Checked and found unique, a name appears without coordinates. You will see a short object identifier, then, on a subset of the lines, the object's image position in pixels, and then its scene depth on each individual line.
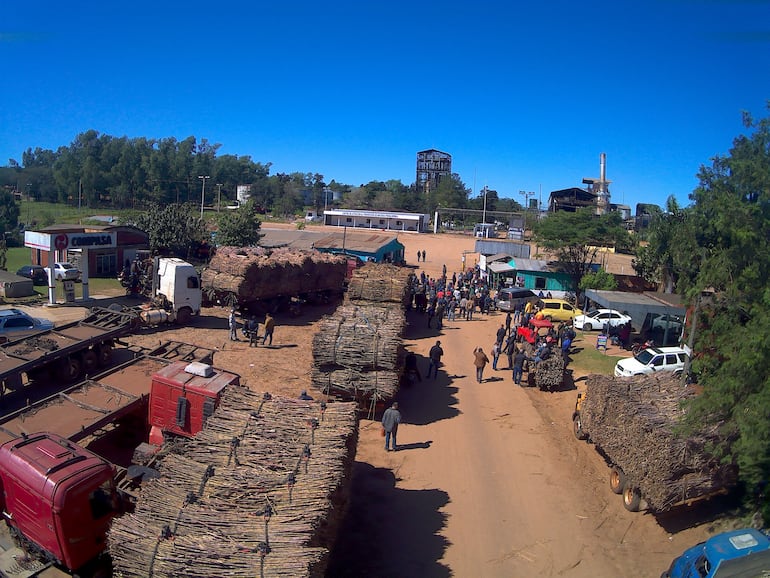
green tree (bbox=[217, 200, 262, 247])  42.53
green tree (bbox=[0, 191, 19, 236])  52.94
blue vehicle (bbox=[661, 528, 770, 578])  8.22
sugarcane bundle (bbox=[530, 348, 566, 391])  18.75
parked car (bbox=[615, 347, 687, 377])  18.87
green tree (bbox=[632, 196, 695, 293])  29.83
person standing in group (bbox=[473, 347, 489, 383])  19.23
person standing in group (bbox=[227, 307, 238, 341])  22.70
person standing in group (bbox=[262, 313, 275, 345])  22.00
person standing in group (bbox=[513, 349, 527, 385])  18.95
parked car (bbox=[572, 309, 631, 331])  27.16
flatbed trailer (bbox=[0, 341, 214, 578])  8.77
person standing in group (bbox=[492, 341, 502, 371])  20.84
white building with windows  85.00
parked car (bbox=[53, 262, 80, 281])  30.97
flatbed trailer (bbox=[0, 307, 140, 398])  14.12
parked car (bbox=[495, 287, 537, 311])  32.50
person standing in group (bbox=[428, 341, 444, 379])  19.16
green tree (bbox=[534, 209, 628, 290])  37.00
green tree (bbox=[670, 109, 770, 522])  9.23
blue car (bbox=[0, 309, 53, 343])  18.47
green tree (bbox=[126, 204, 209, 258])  38.50
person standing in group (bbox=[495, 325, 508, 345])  21.58
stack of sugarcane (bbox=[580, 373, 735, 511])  10.41
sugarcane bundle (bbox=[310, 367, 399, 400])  14.54
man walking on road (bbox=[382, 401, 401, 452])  13.20
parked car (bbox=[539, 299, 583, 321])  29.44
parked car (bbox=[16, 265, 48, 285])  32.34
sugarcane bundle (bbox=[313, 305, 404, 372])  14.83
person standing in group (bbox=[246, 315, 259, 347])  21.89
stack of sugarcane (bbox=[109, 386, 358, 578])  6.48
